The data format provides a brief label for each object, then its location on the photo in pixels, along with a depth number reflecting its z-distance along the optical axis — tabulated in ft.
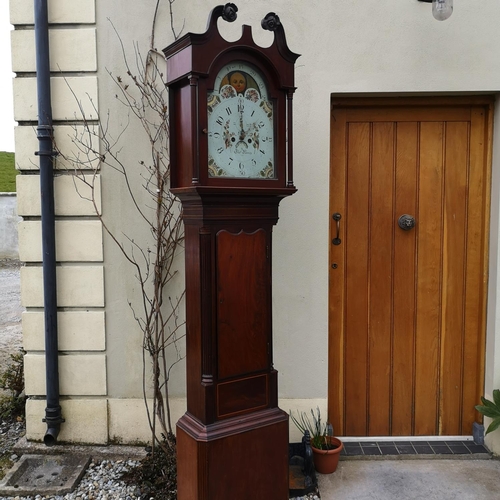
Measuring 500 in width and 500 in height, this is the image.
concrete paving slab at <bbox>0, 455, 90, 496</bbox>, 9.80
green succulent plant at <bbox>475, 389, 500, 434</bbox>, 10.28
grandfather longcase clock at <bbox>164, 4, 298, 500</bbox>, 7.52
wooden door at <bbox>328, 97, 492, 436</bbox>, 11.07
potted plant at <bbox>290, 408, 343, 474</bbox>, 10.28
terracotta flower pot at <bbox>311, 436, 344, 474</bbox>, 10.24
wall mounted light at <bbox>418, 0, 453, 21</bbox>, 9.27
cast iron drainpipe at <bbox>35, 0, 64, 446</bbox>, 10.34
